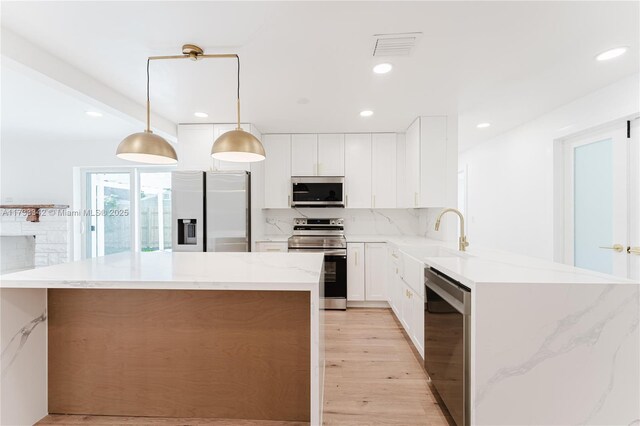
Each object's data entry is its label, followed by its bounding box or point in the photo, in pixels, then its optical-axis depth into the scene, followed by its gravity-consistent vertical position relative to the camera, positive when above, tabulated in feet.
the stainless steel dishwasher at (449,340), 4.93 -2.48
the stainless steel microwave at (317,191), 13.12 +0.94
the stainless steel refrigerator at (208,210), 11.41 +0.08
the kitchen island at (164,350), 5.39 -2.58
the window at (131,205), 15.99 +0.40
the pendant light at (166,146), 5.65 +1.30
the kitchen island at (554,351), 4.54 -2.19
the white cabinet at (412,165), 11.41 +1.95
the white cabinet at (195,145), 12.06 +2.77
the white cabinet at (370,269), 12.48 -2.42
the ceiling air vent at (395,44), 5.97 +3.57
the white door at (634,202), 7.93 +0.27
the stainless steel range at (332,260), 12.31 -2.04
